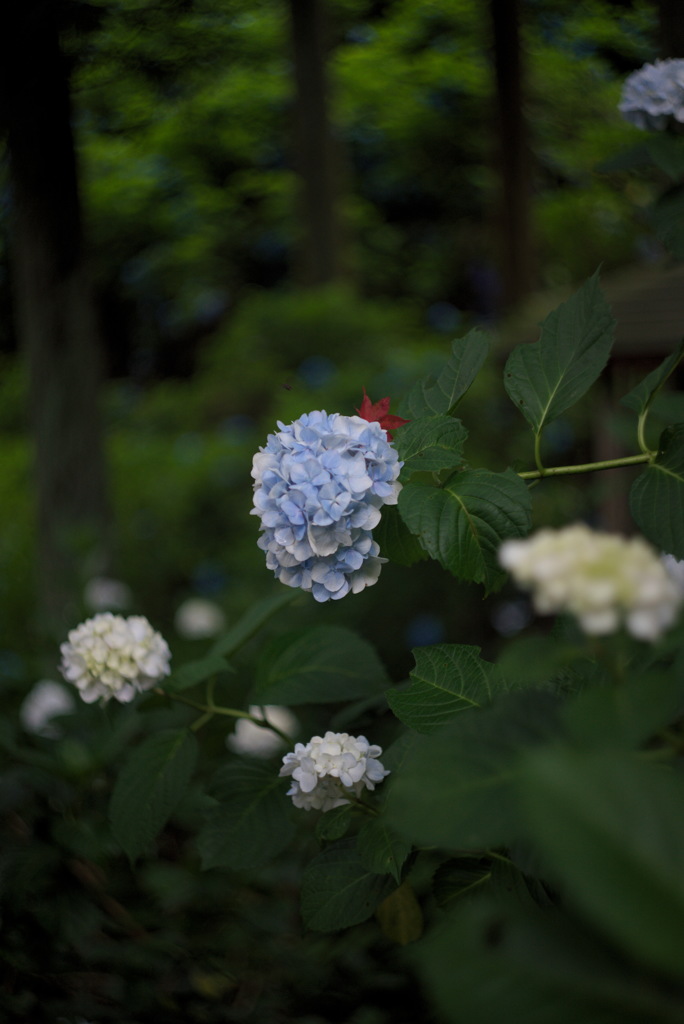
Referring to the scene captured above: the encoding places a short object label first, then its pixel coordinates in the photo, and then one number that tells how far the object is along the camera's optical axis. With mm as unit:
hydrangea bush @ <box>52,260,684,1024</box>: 383
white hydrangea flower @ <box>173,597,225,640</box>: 2389
